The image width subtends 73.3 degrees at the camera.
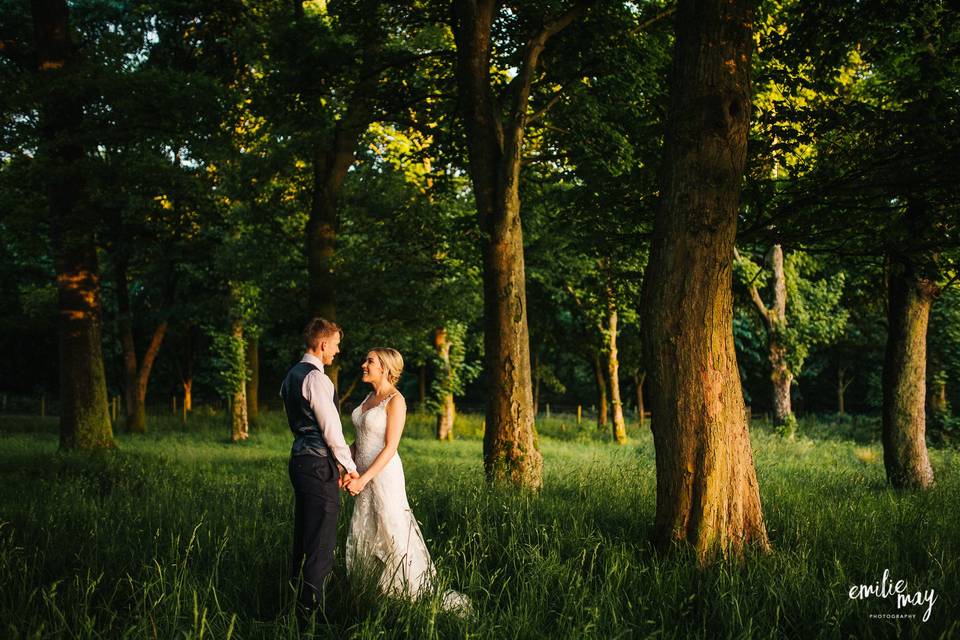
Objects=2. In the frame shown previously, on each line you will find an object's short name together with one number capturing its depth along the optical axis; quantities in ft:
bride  15.40
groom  14.03
